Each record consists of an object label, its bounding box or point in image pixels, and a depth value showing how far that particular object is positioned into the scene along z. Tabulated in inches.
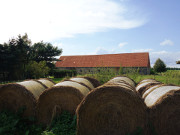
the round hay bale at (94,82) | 377.8
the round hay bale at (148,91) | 250.6
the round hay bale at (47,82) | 356.6
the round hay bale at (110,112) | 197.3
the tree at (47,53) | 1699.3
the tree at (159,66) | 1676.9
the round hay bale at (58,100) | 251.4
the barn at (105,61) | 1678.2
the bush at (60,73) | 1558.8
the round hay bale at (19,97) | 276.5
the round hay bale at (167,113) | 204.2
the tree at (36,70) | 1307.8
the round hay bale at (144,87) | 297.2
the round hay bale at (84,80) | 349.4
